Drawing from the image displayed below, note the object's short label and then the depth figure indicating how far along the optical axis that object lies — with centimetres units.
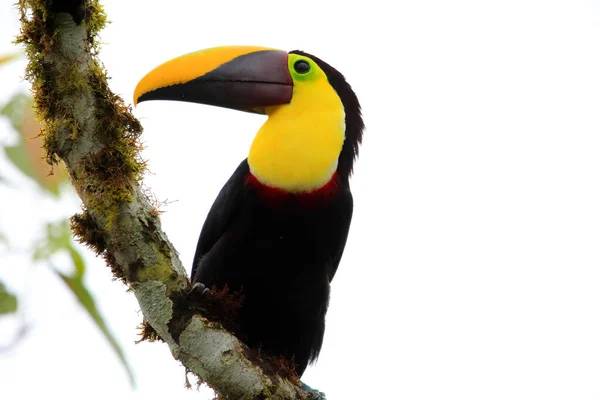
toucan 763
